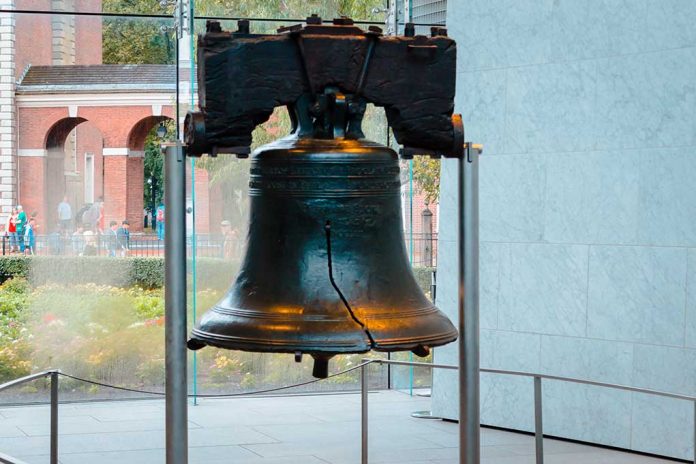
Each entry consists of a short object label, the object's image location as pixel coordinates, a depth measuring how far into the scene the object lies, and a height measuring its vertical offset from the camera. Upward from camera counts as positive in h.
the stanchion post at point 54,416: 12.83 -1.07
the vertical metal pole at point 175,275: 8.32 -0.21
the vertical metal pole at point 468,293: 8.83 -0.29
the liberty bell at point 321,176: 7.31 +0.12
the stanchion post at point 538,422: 12.87 -1.13
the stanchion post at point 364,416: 14.35 -1.21
